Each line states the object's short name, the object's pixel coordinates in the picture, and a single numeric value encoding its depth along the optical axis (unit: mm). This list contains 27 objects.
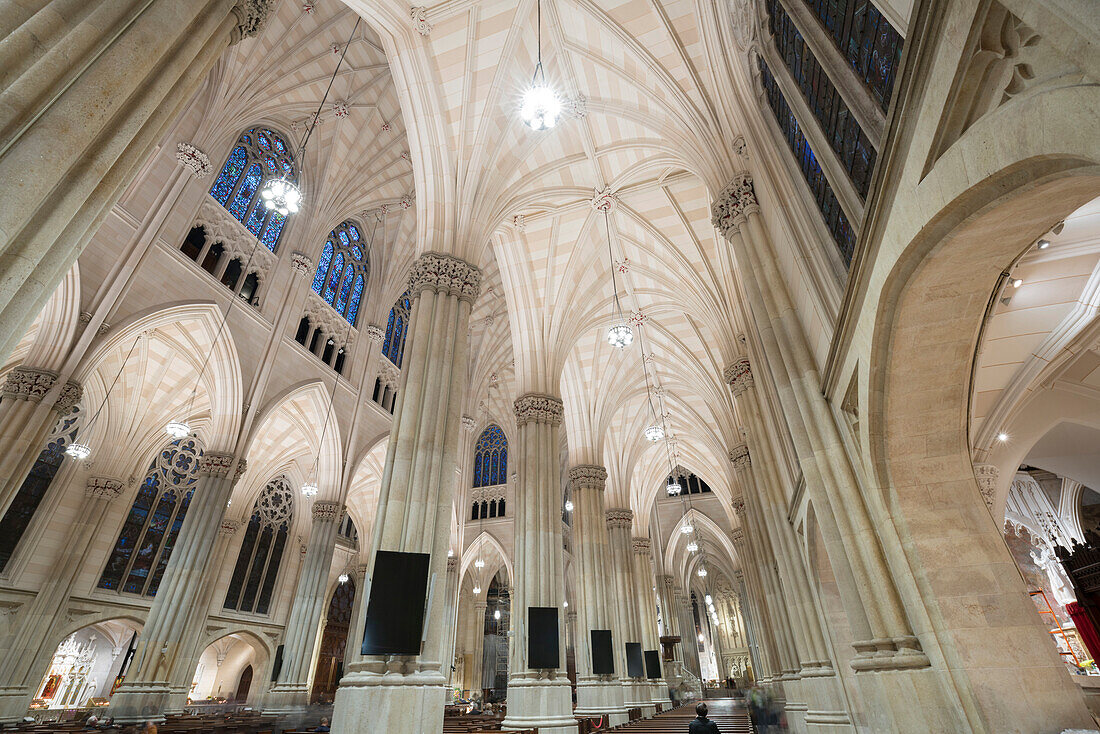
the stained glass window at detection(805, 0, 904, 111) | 3650
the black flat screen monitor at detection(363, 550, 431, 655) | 6156
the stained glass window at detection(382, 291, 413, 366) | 22703
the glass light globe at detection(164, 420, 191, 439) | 12930
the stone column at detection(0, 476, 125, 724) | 12547
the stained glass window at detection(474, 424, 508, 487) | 28516
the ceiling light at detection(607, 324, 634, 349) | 11367
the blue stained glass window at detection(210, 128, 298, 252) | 15781
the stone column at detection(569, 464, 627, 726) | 13180
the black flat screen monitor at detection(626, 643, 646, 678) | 16625
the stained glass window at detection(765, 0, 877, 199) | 4441
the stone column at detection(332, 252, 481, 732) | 5926
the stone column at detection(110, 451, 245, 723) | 11681
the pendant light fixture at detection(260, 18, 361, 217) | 8469
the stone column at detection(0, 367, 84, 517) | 9641
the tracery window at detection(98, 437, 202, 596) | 18125
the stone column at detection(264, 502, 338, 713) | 16281
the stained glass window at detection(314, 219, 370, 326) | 19297
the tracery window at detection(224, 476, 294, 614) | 22203
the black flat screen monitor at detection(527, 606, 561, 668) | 9750
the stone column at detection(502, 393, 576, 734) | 9508
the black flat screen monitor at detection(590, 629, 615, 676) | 13281
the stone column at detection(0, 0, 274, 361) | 2812
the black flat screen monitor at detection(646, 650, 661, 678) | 19391
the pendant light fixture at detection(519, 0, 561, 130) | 6289
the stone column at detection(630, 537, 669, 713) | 19922
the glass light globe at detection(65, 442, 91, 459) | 12602
